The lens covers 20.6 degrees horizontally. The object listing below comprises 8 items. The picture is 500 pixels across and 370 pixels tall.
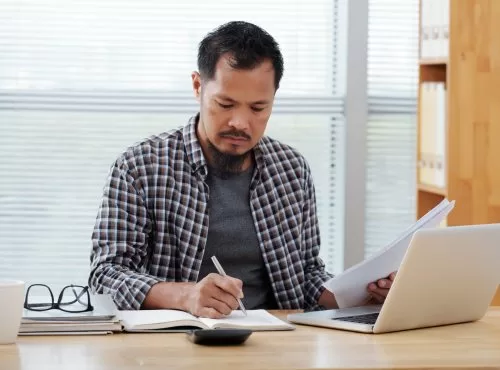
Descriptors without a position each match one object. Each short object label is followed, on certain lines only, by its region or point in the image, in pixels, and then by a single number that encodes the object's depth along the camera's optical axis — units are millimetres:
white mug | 2622
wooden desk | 2448
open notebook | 2891
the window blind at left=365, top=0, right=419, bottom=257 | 5792
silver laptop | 2877
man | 3697
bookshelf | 4727
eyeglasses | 2972
